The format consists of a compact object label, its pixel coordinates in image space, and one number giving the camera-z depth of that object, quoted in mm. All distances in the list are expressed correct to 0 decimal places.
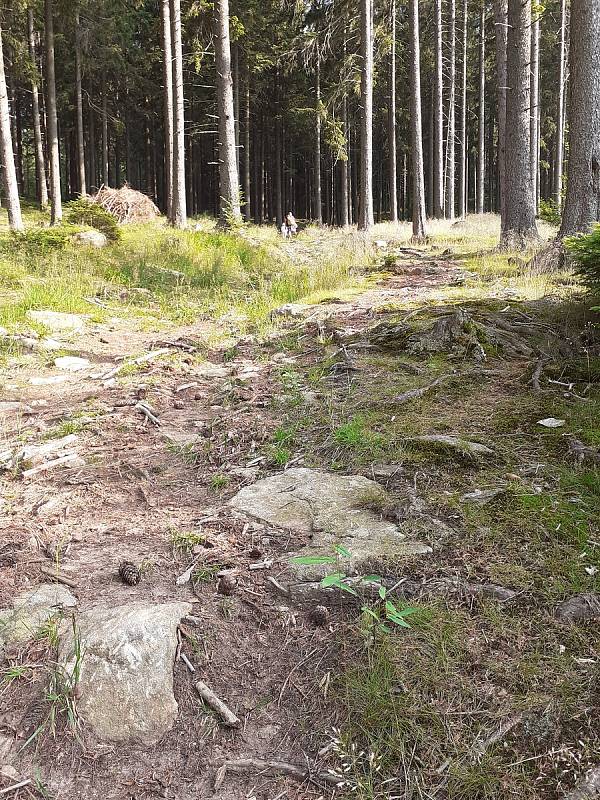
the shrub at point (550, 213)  20984
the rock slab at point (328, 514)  2676
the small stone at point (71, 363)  6422
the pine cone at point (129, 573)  2613
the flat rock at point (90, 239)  12867
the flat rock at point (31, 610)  2283
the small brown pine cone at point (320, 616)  2383
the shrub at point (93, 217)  13883
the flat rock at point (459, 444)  3451
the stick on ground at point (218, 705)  1997
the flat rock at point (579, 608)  2191
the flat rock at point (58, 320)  7895
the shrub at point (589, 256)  4934
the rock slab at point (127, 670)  2020
